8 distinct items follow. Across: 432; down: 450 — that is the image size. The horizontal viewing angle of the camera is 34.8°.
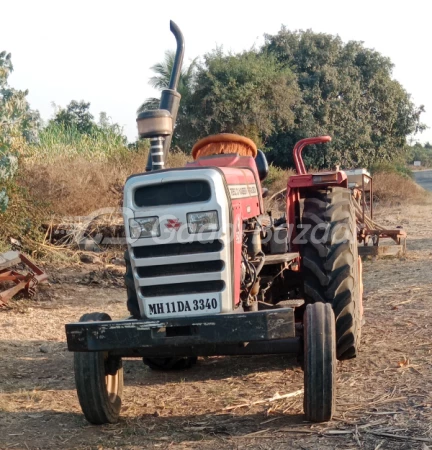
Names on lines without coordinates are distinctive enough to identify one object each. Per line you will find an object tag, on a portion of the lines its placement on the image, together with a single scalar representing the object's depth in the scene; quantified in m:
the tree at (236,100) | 26.50
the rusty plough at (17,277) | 8.57
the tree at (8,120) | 9.66
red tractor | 4.04
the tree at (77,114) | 36.12
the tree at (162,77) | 29.58
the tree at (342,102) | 29.55
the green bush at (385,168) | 28.91
